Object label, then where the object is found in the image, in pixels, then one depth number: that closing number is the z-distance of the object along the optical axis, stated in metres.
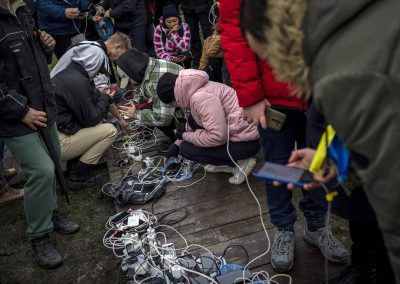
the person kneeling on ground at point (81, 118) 3.92
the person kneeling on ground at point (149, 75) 4.21
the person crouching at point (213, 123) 3.45
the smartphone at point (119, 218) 3.41
